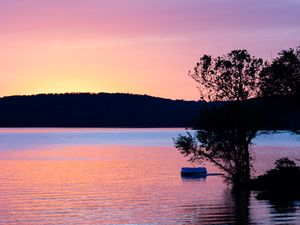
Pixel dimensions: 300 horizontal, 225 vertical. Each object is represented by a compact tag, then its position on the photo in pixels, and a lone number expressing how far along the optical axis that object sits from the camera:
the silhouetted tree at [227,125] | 61.62
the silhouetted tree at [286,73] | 56.59
